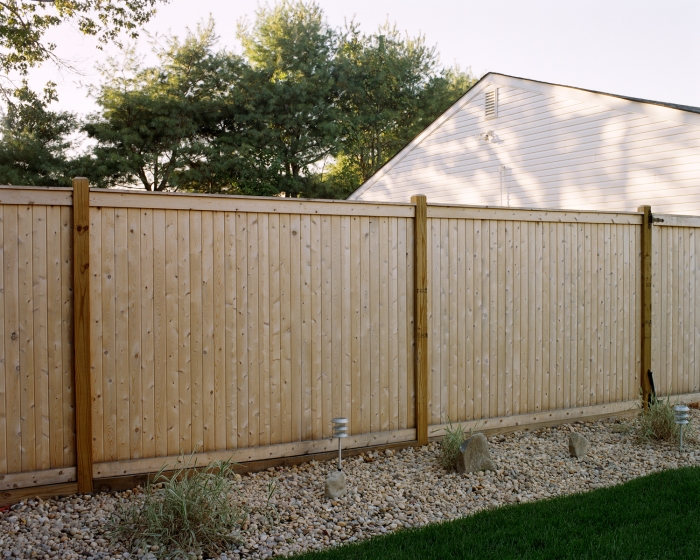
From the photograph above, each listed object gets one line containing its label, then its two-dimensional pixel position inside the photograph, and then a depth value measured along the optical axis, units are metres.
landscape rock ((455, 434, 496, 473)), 4.53
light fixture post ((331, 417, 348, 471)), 4.46
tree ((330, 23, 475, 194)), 25.33
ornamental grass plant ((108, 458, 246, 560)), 3.26
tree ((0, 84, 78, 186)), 16.02
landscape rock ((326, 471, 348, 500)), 4.05
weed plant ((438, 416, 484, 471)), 4.63
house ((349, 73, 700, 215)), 9.20
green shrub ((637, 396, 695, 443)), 5.32
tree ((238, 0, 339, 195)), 21.94
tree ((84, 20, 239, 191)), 19.64
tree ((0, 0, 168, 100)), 13.59
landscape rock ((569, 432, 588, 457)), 4.96
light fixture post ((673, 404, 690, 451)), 5.01
